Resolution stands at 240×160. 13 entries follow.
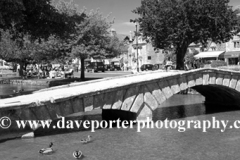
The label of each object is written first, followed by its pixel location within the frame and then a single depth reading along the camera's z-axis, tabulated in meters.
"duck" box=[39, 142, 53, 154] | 12.76
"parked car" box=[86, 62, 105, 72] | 74.88
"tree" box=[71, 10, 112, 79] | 38.09
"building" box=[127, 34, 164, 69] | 82.61
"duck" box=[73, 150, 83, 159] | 12.27
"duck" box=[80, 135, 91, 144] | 14.35
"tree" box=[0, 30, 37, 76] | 46.82
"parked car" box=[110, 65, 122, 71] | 86.91
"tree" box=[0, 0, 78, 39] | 20.39
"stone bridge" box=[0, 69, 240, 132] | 14.30
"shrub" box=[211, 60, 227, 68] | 41.99
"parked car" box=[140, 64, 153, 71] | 65.51
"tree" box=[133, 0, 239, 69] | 33.06
